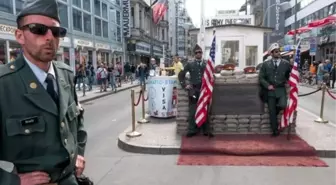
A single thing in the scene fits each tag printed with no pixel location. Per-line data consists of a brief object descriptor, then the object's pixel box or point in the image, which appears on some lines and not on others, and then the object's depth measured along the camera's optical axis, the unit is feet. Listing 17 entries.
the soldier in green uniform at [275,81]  22.71
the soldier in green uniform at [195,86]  23.48
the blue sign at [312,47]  85.87
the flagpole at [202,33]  36.04
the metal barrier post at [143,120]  29.81
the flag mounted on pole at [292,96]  22.04
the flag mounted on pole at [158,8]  104.27
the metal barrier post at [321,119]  28.27
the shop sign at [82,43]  76.49
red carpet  18.84
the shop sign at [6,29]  50.34
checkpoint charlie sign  43.17
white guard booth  37.42
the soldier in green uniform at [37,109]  5.44
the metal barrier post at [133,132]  23.90
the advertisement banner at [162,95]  31.27
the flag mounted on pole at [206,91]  22.43
